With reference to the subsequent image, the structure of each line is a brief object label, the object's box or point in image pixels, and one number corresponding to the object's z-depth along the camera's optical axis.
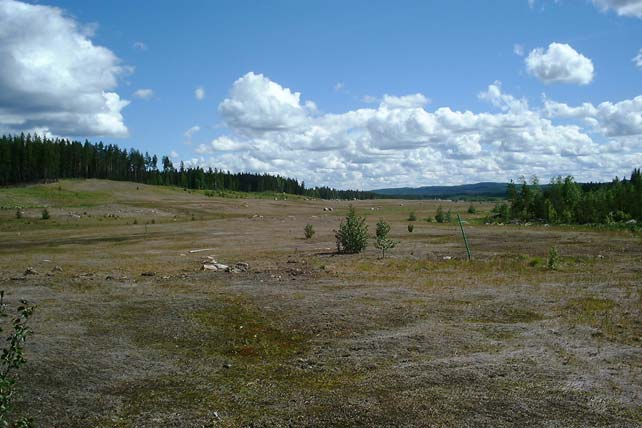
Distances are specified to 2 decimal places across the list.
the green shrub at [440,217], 65.86
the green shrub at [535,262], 24.05
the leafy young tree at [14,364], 4.06
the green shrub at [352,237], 31.53
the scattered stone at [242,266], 23.47
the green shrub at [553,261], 22.64
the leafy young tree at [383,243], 28.61
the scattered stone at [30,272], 22.02
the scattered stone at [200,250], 32.59
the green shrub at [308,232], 42.50
